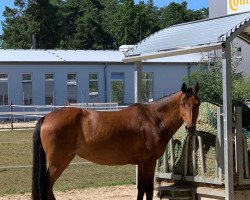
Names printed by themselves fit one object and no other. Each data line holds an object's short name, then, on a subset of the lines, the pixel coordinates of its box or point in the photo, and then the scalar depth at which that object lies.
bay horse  8.12
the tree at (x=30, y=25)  64.44
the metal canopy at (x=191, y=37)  7.62
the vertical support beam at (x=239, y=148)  7.75
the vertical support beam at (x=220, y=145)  7.82
